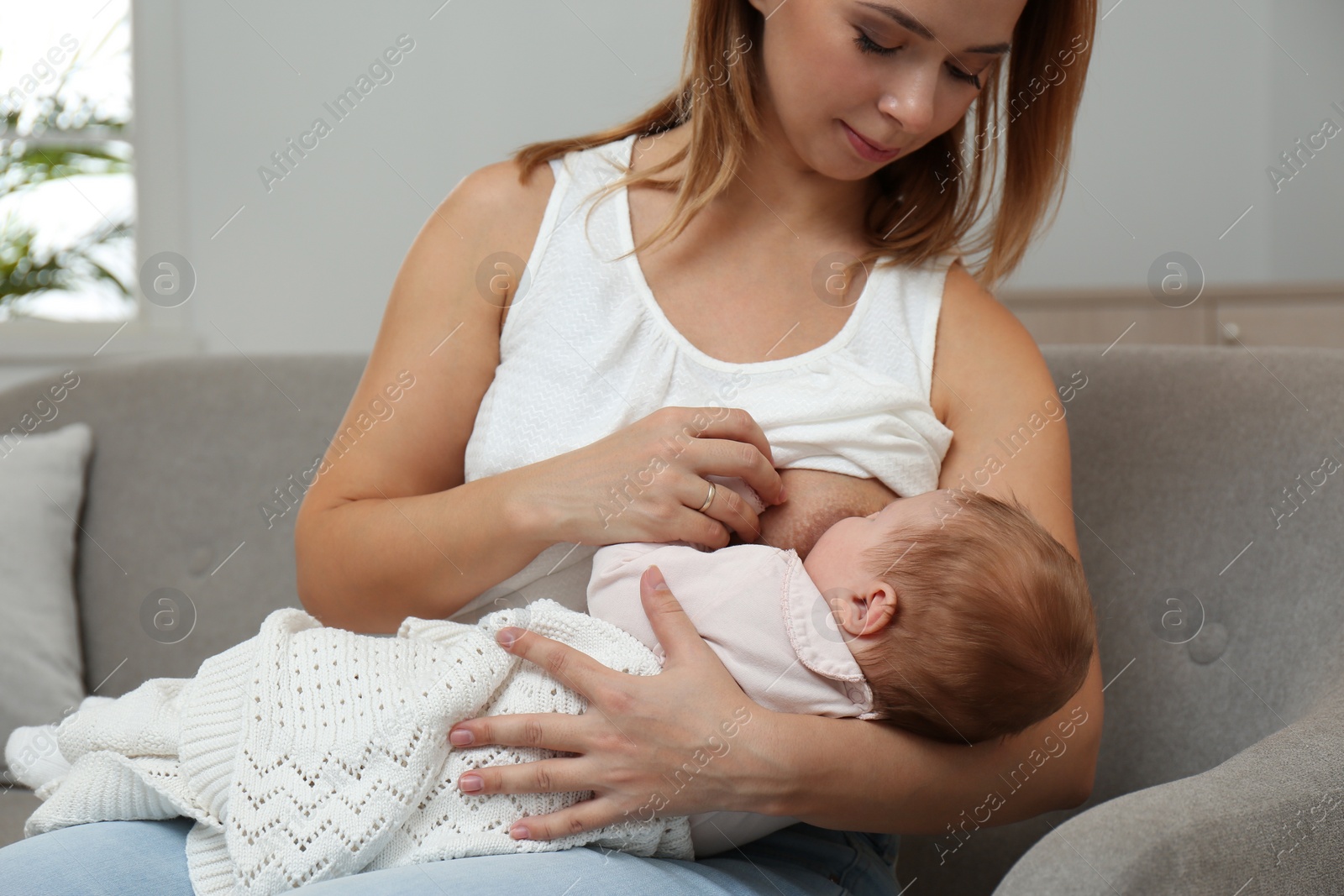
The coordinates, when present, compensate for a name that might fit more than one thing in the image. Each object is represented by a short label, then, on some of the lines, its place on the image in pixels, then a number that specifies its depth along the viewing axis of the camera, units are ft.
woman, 5.35
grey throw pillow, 6.44
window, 11.51
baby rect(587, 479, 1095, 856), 5.43
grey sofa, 5.24
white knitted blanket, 5.27
